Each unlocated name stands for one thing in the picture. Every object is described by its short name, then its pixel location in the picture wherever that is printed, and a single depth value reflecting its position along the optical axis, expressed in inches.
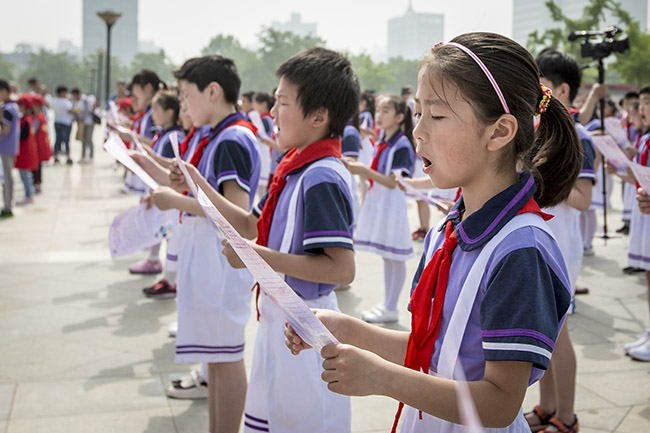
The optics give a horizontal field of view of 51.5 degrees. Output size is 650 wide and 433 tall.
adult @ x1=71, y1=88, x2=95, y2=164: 695.7
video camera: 201.2
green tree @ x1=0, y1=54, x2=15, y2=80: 3973.4
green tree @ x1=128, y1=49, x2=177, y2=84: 4074.8
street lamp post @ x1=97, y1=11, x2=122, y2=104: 676.1
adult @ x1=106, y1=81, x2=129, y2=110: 618.4
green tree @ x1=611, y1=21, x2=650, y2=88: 1176.2
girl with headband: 51.0
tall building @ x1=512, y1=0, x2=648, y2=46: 1474.4
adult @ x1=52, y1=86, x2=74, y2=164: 679.7
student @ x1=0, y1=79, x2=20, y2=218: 384.8
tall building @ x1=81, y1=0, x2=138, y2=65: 7565.5
